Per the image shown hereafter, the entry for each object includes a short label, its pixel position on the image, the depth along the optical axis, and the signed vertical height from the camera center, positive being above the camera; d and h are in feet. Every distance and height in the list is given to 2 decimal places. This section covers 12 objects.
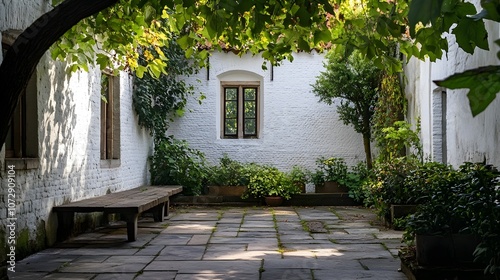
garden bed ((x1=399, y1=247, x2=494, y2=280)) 16.03 -3.44
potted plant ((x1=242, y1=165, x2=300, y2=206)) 43.60 -3.38
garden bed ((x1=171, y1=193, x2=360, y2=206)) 44.14 -4.36
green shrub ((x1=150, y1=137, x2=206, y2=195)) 43.90 -2.05
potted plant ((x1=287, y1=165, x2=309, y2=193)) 45.16 -2.87
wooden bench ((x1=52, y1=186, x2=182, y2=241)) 24.88 -2.75
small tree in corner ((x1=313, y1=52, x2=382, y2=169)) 42.50 +3.30
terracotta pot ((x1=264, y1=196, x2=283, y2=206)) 43.62 -4.27
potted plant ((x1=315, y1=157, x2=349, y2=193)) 45.19 -2.83
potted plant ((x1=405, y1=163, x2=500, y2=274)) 15.14 -2.11
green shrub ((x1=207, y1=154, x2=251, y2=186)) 44.73 -2.67
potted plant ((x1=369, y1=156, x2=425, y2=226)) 30.04 -2.39
